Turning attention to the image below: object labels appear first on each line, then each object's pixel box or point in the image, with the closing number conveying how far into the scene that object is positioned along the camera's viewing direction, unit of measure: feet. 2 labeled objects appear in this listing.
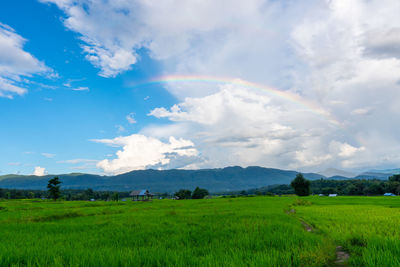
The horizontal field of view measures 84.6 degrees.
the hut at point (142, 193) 262.73
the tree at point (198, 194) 413.75
